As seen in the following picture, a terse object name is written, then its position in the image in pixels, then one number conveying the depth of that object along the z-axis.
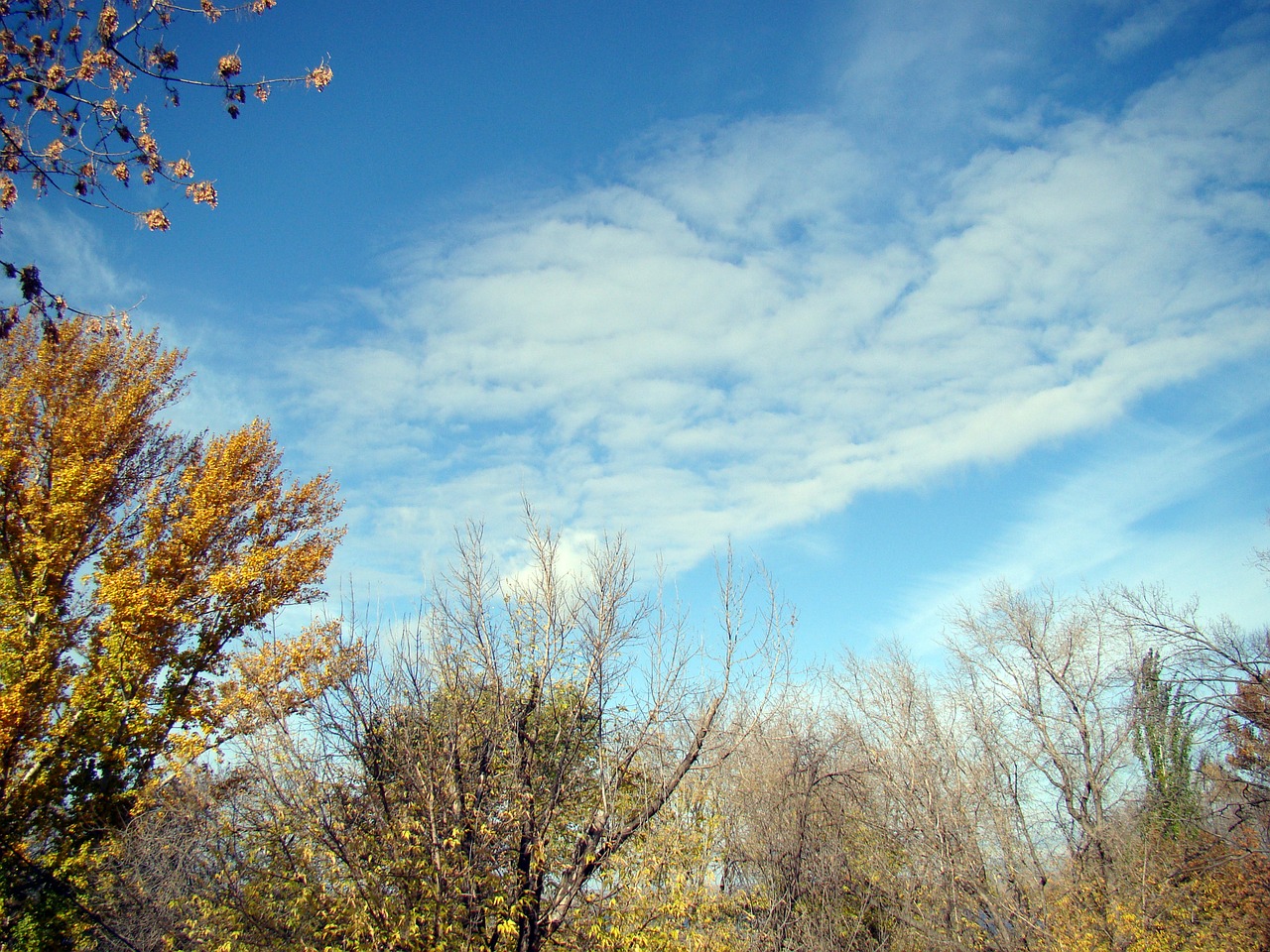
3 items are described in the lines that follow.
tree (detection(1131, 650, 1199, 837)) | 17.62
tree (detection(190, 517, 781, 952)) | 9.03
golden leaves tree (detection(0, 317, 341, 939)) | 14.95
